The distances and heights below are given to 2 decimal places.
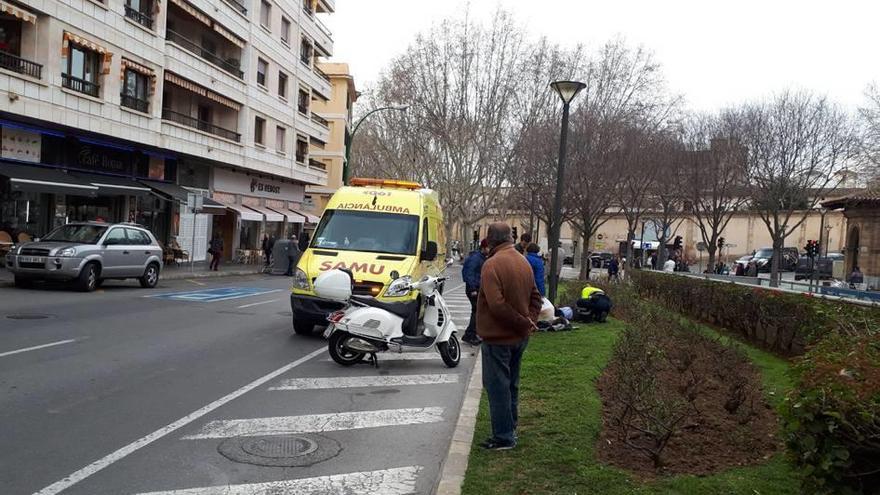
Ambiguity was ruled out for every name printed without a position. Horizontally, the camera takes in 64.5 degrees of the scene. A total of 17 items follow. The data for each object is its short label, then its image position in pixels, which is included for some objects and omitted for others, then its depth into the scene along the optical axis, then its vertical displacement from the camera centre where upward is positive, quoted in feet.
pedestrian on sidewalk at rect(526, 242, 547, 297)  36.70 -1.25
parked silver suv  52.31 -3.99
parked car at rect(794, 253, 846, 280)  136.98 -2.55
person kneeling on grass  46.03 -4.36
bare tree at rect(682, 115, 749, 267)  113.39 +14.01
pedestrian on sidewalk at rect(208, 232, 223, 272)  92.94 -4.88
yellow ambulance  34.91 -0.99
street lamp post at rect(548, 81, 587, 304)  48.70 +6.97
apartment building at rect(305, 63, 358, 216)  192.44 +26.99
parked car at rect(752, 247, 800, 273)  172.76 -0.83
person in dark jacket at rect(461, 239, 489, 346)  37.60 -2.24
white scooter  29.07 -4.18
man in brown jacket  17.42 -2.19
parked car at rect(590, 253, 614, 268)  204.23 -5.49
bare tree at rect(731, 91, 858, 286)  102.06 +16.05
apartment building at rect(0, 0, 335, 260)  68.13 +12.26
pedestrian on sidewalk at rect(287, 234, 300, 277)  97.30 -4.81
